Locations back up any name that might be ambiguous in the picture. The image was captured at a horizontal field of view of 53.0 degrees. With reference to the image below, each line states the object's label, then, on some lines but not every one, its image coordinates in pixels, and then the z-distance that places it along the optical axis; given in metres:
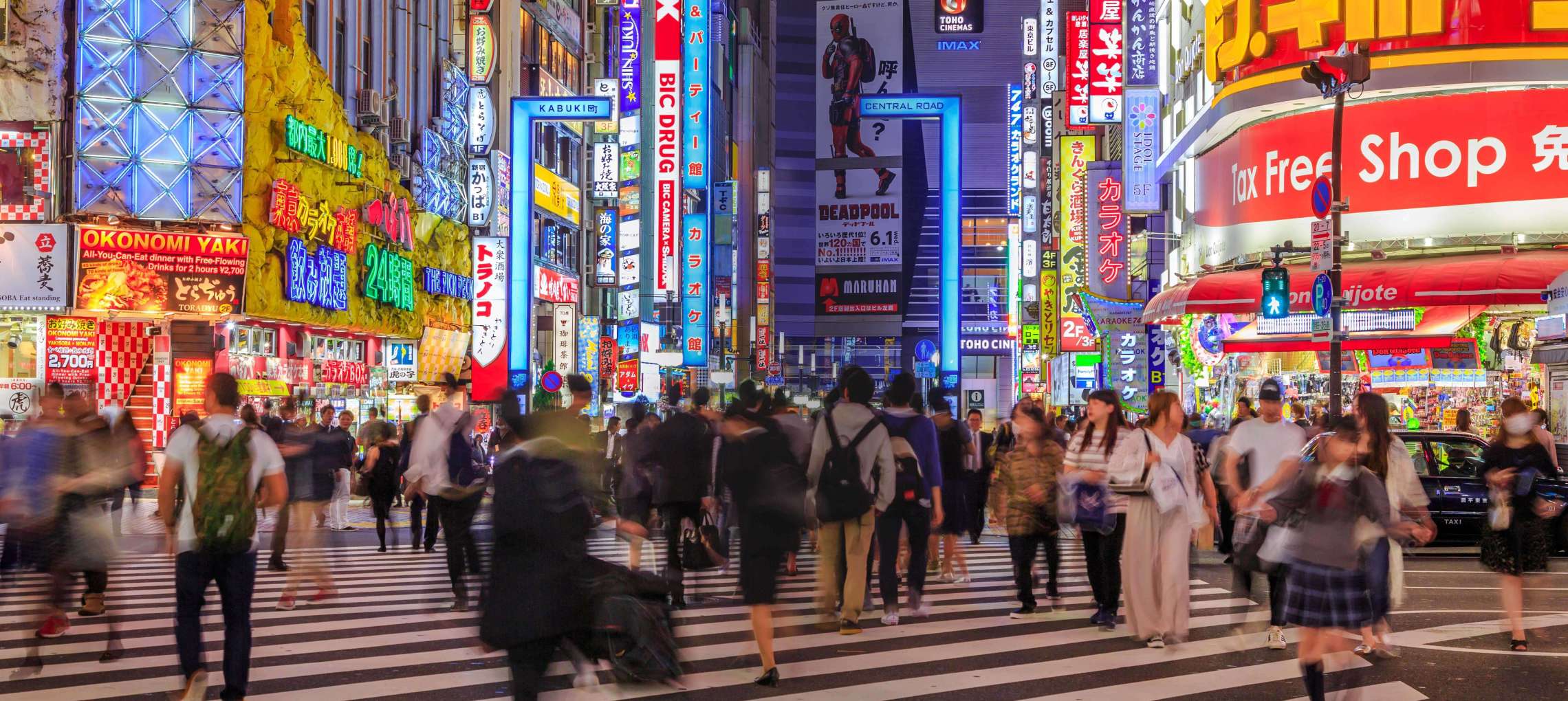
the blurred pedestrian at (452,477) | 13.03
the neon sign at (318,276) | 31.62
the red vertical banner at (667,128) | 50.78
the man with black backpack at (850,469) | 10.92
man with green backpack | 8.10
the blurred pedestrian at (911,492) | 12.16
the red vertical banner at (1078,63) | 46.94
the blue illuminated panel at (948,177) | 32.69
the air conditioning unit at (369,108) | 36.25
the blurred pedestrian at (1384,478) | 9.59
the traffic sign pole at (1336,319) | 19.62
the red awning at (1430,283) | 24.39
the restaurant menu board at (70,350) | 27.80
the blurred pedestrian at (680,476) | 13.24
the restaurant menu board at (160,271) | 27.69
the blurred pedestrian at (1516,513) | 10.56
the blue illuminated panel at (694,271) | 58.03
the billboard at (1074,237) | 49.12
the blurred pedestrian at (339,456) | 16.41
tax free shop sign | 26.81
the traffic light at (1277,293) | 21.42
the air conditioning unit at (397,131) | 38.50
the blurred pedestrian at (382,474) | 19.09
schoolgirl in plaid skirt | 7.42
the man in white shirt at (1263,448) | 11.59
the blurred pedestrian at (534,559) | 6.52
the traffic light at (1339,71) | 19.12
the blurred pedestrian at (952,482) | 15.20
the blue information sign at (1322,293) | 19.53
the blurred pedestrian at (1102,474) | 11.36
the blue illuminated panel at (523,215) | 35.38
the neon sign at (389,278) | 36.25
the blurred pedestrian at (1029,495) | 12.53
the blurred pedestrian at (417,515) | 18.69
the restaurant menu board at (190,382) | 28.81
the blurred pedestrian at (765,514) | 9.11
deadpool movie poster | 86.50
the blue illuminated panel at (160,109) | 28.02
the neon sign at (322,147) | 31.19
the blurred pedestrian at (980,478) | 19.94
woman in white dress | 10.70
